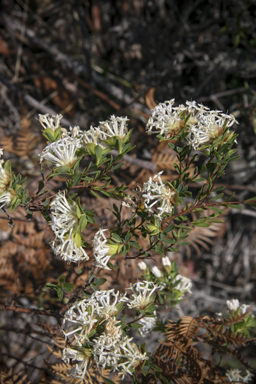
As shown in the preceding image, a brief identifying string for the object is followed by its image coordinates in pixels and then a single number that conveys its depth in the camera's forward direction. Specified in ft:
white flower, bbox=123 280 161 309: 1.83
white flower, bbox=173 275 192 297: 2.00
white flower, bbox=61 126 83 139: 1.80
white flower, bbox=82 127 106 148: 1.78
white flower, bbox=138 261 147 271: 1.99
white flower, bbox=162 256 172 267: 2.00
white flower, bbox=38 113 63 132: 1.79
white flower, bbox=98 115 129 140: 1.78
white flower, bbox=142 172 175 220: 1.72
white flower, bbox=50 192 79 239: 1.71
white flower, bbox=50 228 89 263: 1.71
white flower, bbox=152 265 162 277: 2.01
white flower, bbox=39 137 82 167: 1.74
